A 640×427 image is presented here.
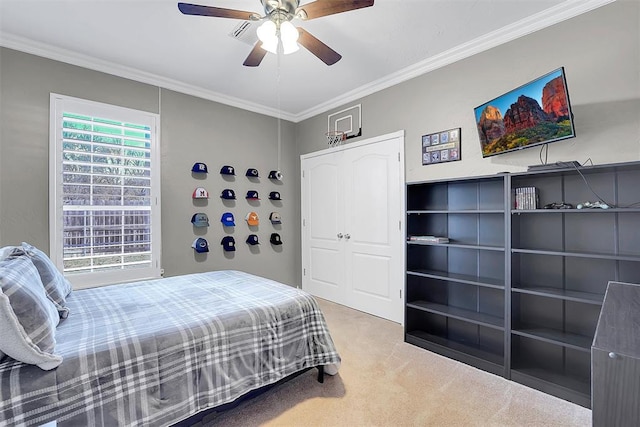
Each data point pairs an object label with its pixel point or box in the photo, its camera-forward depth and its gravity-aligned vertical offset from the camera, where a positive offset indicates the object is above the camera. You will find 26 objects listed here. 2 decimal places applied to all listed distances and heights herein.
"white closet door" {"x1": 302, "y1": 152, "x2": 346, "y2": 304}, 4.17 -0.14
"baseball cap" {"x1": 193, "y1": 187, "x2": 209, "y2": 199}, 3.68 +0.32
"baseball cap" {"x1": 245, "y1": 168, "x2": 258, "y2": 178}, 4.19 +0.65
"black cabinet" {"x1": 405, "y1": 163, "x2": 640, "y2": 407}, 2.02 -0.43
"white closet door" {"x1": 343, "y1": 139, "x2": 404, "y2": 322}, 3.47 -0.16
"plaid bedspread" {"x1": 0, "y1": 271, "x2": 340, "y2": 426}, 1.23 -0.69
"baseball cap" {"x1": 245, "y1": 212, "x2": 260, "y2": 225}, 4.18 +0.01
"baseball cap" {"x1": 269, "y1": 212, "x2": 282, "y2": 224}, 4.44 +0.00
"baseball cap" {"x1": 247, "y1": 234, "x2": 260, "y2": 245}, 4.17 -0.30
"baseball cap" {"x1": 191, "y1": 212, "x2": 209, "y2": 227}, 3.66 -0.01
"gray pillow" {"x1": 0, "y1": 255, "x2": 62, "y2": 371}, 1.19 -0.43
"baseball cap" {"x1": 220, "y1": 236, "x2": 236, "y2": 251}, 3.94 -0.32
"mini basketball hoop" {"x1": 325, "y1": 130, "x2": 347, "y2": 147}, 4.06 +1.12
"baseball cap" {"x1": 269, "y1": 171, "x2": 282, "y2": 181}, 4.46 +0.65
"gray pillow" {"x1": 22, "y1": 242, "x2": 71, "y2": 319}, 1.82 -0.37
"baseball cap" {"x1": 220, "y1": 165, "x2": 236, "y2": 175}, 3.94 +0.65
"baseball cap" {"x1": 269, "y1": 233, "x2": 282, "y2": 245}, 4.44 -0.31
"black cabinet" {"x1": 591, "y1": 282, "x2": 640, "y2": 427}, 0.87 -0.50
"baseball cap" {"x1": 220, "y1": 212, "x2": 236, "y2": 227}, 3.93 -0.01
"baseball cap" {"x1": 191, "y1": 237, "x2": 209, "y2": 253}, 3.67 -0.32
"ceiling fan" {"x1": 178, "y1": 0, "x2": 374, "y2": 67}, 1.75 +1.26
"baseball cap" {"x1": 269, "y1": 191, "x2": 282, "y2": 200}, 4.45 +0.35
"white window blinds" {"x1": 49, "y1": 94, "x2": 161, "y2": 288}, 2.88 +0.29
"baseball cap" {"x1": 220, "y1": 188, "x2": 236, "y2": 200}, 3.93 +0.33
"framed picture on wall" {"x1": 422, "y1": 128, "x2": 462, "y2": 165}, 2.93 +0.71
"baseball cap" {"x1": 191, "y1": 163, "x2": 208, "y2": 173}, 3.69 +0.64
